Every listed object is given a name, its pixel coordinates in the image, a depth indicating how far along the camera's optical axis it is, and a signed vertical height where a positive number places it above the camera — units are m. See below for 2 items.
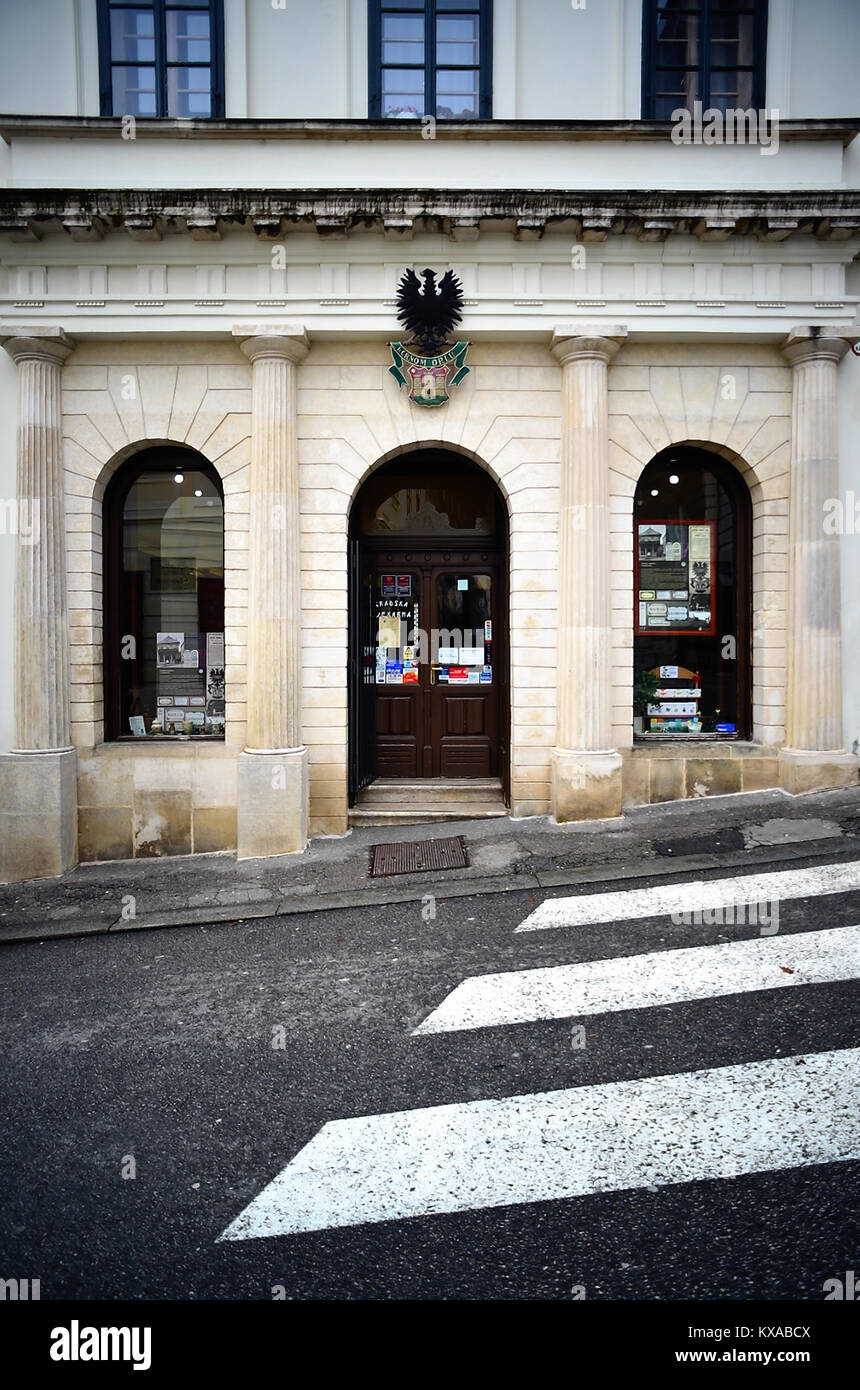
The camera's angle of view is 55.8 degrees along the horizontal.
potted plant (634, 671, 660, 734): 9.89 -0.09
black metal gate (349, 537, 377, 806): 9.74 +0.20
